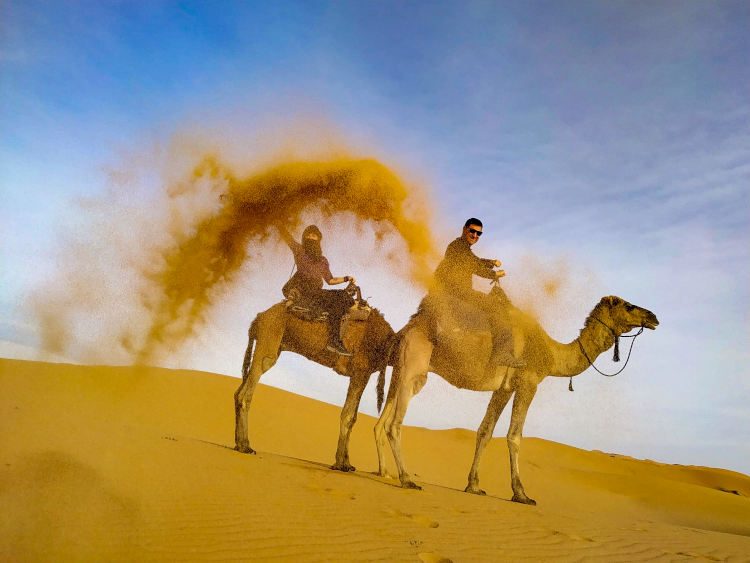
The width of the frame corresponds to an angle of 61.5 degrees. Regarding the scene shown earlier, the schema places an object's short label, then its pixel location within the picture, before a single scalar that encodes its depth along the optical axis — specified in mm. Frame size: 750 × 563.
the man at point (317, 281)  11586
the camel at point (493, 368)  10680
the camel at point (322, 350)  11750
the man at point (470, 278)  10859
